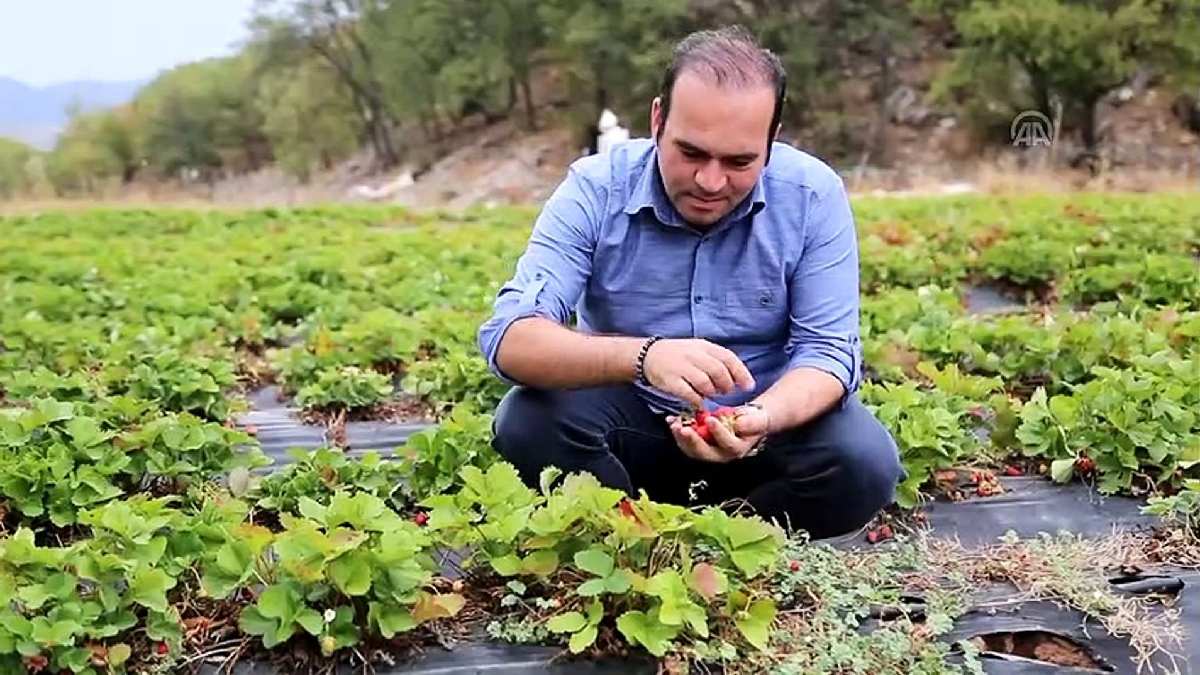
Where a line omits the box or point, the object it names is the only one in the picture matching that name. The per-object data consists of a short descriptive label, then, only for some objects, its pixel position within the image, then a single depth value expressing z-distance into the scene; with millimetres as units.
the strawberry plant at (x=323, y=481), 3230
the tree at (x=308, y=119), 41062
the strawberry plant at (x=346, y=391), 4777
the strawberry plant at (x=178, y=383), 4285
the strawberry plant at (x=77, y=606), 2197
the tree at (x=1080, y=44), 25906
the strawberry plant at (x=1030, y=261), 7543
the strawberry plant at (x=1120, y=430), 3461
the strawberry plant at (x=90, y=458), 3078
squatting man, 2840
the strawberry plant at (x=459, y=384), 4582
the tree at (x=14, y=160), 44725
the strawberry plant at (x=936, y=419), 3447
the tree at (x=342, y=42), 39656
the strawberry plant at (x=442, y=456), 3322
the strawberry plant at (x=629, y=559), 2281
